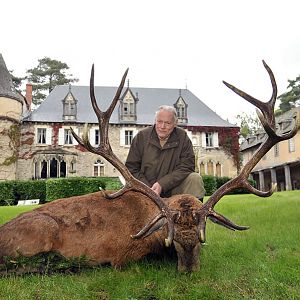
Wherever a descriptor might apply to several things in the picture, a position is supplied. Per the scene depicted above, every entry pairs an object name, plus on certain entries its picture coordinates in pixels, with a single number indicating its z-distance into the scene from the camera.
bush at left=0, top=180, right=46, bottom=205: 19.51
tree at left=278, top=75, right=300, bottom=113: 46.05
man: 4.46
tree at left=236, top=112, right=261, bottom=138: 46.14
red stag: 3.34
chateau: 28.19
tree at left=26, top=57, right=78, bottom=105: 42.27
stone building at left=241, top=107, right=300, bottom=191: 28.07
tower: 27.20
